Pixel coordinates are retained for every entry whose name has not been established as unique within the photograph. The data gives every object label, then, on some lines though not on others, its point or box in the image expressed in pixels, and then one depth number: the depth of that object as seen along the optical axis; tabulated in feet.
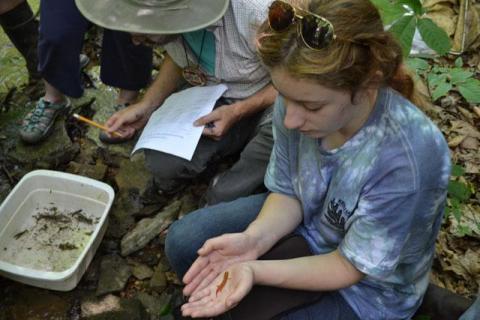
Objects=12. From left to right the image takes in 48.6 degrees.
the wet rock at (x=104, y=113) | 9.36
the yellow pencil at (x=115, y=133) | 7.54
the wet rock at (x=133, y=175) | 8.71
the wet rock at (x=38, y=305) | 7.34
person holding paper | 6.10
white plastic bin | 7.73
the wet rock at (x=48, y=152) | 9.16
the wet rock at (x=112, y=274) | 7.57
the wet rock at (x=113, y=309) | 7.18
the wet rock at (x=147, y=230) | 7.93
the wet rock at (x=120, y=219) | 8.18
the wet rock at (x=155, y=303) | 7.26
